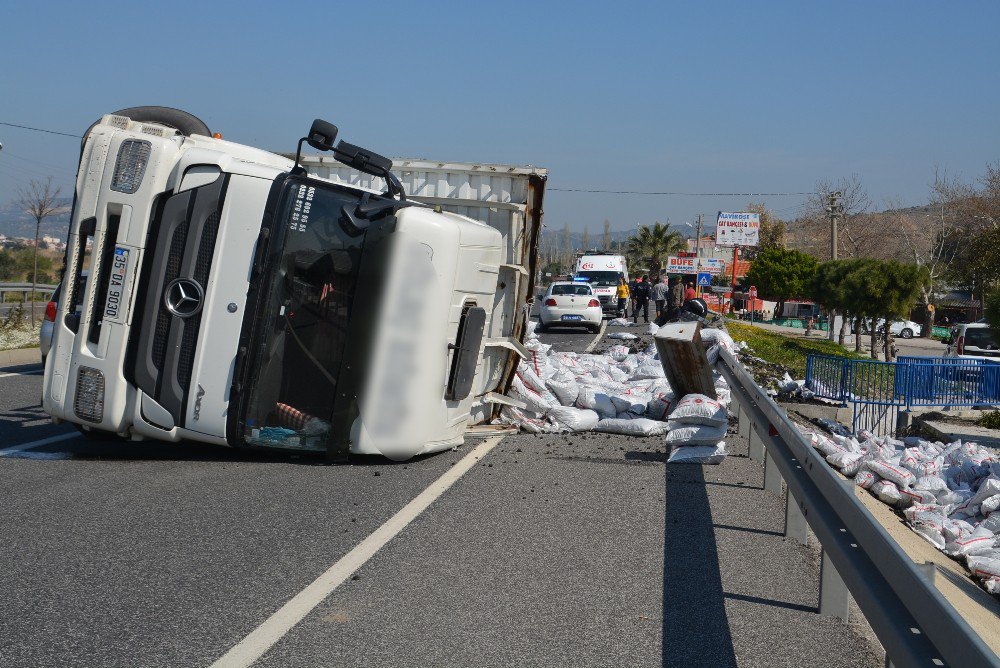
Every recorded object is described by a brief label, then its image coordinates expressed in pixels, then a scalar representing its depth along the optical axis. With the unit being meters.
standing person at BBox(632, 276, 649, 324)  39.31
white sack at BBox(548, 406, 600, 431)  10.75
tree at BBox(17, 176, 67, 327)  37.55
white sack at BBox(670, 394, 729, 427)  8.91
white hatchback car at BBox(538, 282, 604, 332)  31.38
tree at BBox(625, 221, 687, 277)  112.50
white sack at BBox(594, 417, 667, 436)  10.52
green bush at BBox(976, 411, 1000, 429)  17.61
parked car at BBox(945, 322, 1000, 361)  32.38
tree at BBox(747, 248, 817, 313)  90.81
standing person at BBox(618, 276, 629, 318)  41.75
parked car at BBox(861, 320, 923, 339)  69.56
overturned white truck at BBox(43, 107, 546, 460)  7.46
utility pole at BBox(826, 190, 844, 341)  60.81
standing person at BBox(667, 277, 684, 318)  26.19
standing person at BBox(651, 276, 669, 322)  29.05
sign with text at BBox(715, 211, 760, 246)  64.75
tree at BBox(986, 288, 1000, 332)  20.45
